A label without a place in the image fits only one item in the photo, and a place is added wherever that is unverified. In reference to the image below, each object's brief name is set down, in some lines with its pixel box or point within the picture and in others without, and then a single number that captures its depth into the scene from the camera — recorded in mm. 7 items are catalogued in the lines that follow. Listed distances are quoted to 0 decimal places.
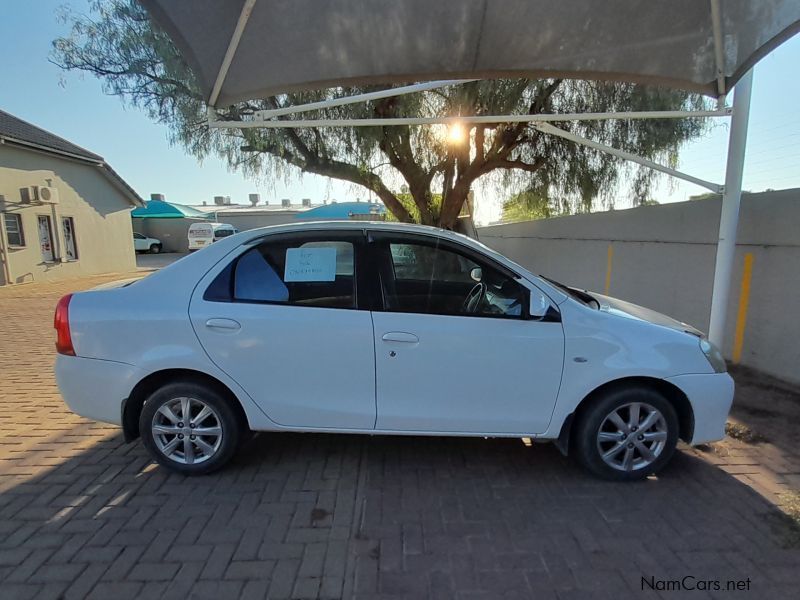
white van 29188
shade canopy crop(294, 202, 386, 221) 27230
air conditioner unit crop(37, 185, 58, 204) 14266
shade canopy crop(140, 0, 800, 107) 3705
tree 8219
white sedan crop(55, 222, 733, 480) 2906
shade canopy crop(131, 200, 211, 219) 35469
